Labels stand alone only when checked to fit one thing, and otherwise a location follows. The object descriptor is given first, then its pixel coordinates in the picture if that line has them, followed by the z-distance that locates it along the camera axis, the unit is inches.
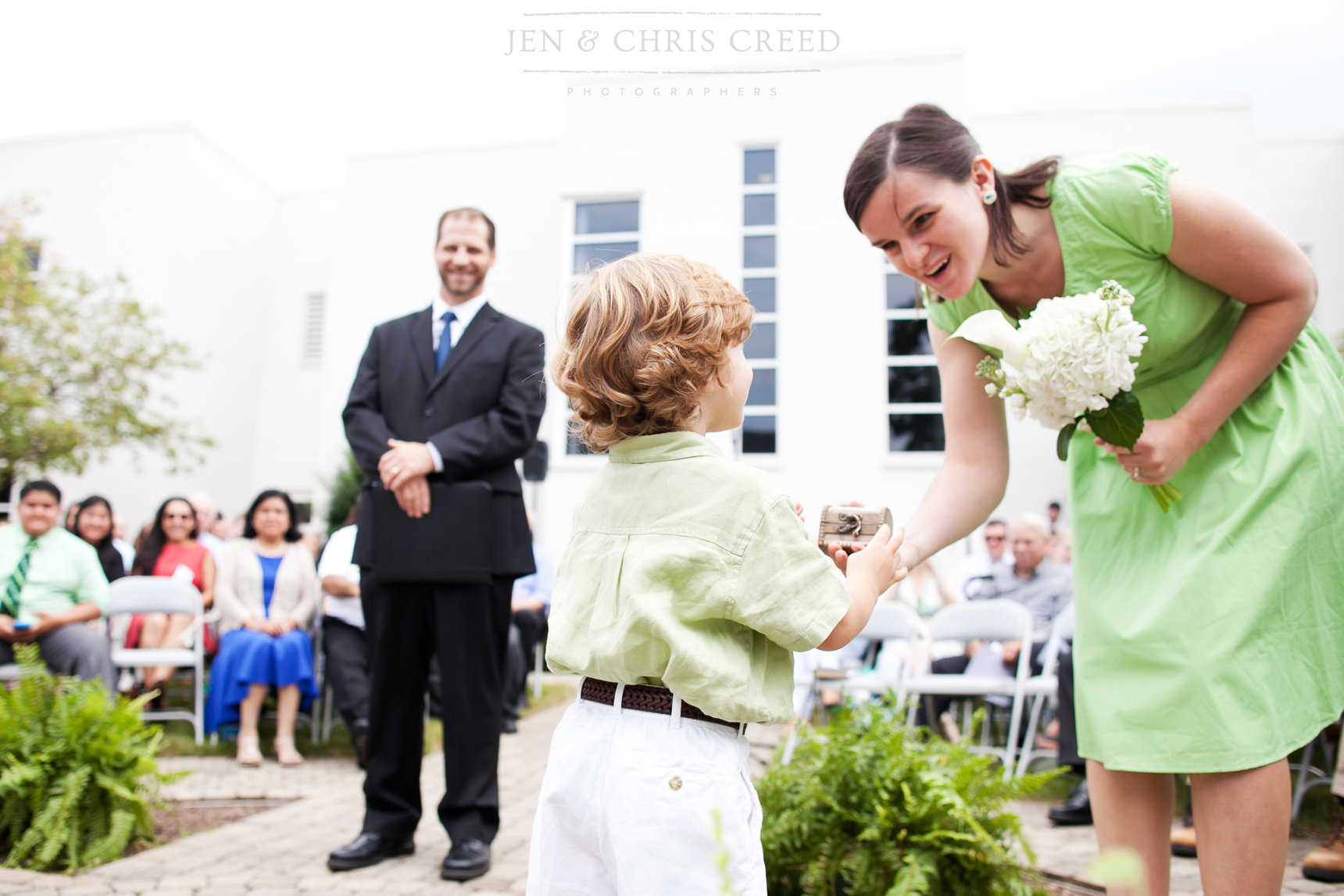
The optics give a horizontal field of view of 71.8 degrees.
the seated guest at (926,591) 297.3
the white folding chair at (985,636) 213.9
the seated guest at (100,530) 294.5
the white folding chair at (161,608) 255.9
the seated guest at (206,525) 360.8
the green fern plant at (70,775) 129.1
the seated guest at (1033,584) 256.1
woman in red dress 279.6
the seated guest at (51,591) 224.5
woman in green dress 67.4
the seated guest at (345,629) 232.4
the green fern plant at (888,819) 95.3
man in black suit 131.7
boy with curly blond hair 59.7
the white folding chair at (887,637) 229.0
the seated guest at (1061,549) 403.7
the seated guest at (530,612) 290.4
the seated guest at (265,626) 246.4
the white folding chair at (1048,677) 216.4
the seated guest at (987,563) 277.1
